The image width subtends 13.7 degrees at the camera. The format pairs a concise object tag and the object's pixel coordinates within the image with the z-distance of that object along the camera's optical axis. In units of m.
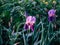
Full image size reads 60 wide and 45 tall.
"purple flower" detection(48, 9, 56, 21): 2.70
